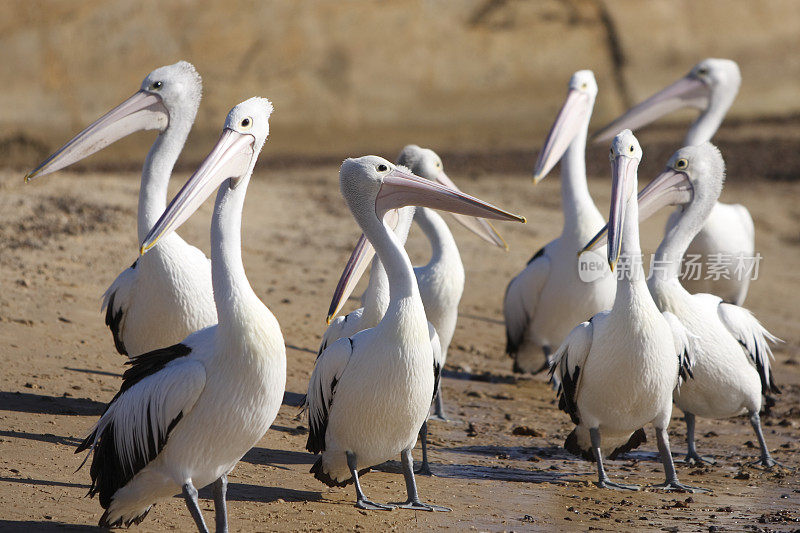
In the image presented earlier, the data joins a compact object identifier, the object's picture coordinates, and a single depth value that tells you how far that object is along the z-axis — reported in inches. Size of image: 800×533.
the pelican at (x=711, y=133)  557.6
